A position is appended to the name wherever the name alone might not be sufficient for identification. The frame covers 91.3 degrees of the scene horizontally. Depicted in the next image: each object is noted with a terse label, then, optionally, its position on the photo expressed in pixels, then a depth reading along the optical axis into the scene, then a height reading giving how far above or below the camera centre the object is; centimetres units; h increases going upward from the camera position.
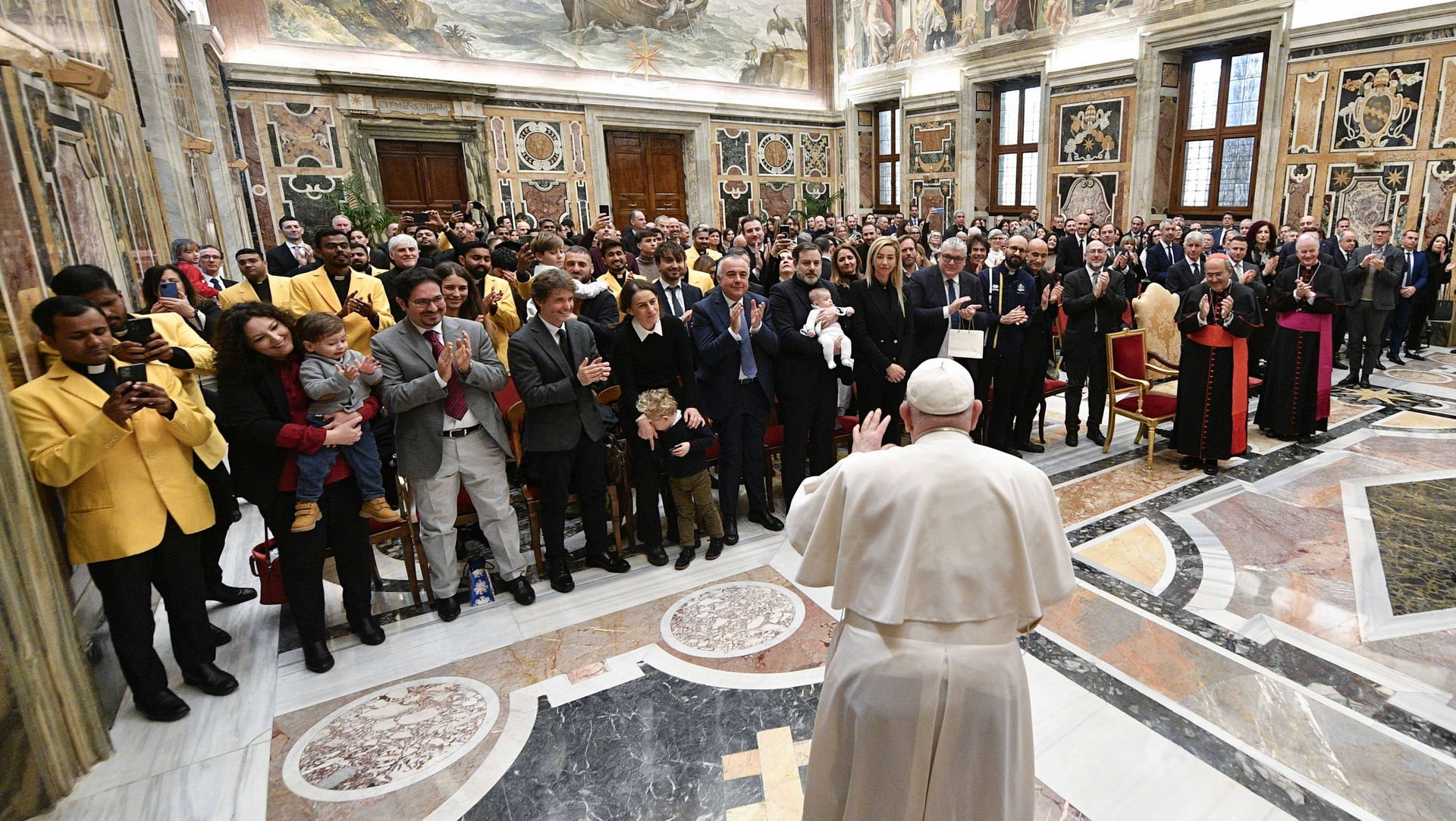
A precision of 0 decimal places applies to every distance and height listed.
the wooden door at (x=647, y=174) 1554 +180
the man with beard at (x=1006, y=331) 577 -77
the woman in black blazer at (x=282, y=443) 311 -72
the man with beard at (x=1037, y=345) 598 -93
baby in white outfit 454 -53
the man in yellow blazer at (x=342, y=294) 461 -13
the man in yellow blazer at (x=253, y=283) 513 -3
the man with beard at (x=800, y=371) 462 -81
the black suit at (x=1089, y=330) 620 -86
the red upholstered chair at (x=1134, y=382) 582 -126
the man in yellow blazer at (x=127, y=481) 275 -80
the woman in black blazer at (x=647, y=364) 408 -62
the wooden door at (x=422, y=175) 1291 +170
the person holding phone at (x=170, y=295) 407 -6
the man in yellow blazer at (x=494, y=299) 508 -24
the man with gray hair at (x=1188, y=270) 654 -42
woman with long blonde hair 498 -59
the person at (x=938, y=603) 171 -88
